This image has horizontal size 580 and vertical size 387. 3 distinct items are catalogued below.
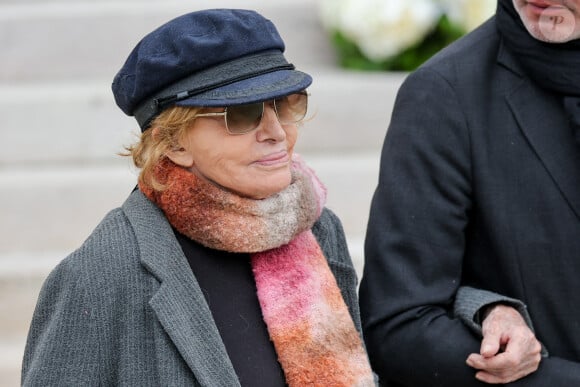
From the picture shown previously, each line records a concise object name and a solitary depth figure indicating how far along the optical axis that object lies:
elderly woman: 4.54
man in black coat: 4.88
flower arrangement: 10.75
